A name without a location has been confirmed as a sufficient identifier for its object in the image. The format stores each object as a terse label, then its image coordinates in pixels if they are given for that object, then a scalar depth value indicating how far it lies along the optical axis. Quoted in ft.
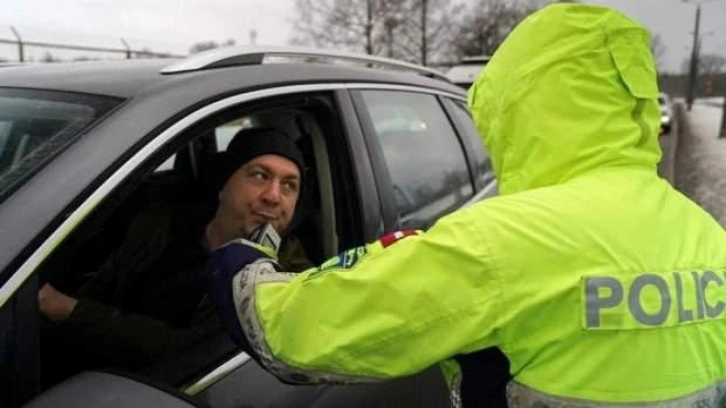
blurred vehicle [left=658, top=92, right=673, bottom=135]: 85.76
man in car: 6.14
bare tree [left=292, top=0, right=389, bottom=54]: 104.53
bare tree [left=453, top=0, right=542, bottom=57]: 112.78
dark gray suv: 4.36
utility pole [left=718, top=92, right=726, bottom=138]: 68.52
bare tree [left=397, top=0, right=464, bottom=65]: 108.99
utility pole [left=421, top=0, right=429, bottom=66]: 109.16
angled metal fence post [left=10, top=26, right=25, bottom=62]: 36.73
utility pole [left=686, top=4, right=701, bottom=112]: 106.01
